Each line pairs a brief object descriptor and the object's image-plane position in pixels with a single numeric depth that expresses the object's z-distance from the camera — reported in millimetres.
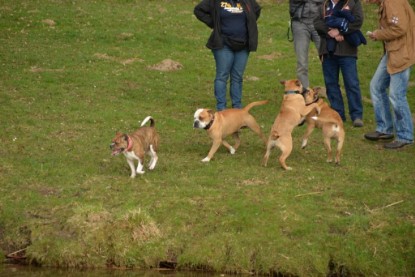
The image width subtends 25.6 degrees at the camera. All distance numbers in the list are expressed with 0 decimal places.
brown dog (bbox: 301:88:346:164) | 14781
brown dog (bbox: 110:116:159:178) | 13461
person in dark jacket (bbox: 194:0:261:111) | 16797
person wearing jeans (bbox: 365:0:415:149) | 15328
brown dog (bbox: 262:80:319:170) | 14297
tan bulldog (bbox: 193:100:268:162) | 14773
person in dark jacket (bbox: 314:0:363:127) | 16969
